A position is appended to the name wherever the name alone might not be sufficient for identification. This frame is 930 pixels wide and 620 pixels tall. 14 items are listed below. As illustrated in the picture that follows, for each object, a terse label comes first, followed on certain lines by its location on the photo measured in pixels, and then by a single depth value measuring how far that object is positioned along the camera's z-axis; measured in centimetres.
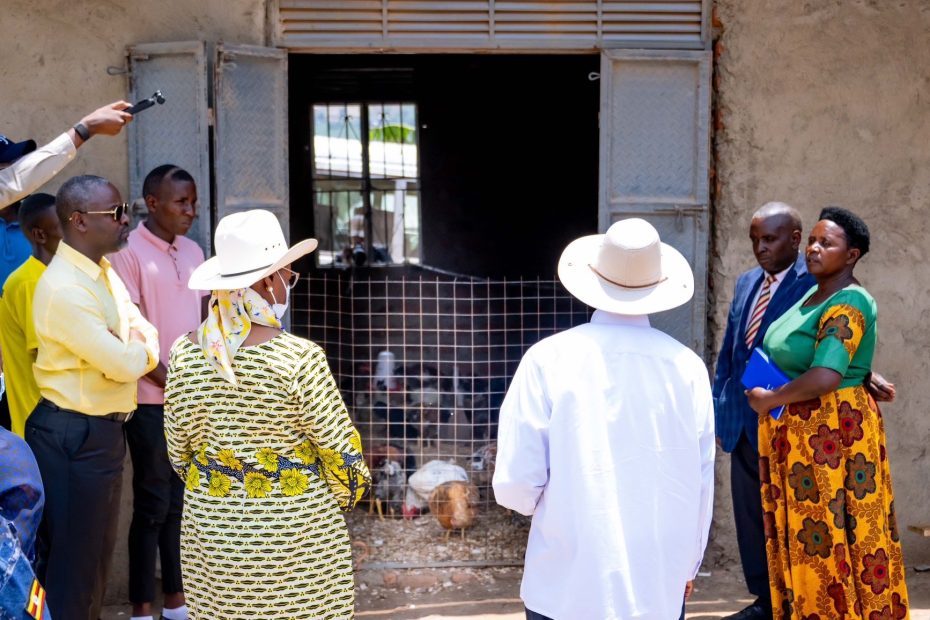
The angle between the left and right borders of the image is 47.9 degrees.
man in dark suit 438
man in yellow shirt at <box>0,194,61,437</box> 394
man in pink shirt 443
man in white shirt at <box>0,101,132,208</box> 380
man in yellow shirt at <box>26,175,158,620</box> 367
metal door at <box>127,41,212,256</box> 484
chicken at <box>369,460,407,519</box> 599
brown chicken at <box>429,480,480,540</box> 574
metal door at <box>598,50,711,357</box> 505
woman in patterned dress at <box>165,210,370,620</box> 296
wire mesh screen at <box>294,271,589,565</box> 568
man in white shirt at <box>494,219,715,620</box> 288
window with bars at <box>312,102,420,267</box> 1228
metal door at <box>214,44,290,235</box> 486
